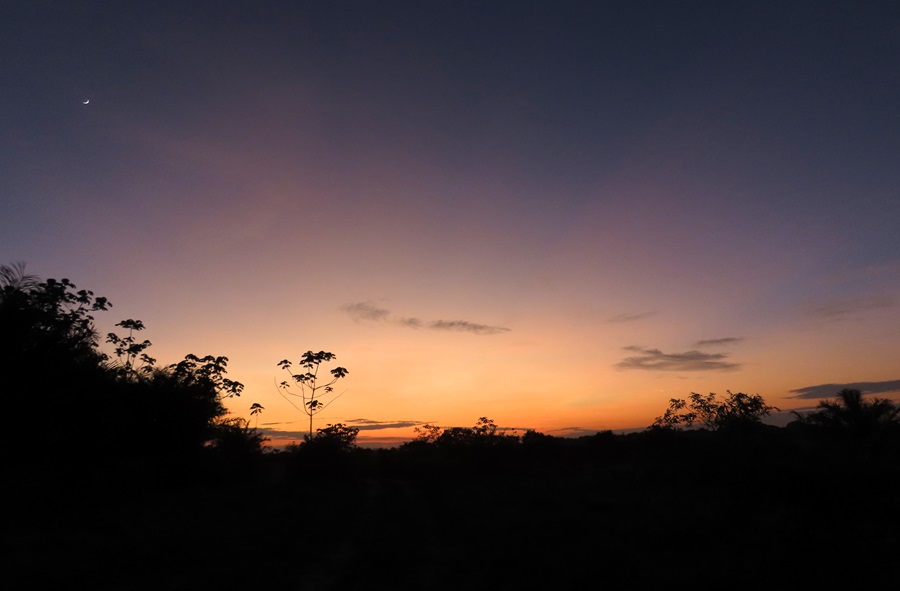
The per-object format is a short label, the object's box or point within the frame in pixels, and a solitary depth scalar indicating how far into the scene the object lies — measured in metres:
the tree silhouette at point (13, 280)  18.97
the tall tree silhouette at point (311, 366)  35.59
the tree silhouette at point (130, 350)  25.92
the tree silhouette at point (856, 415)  37.22
